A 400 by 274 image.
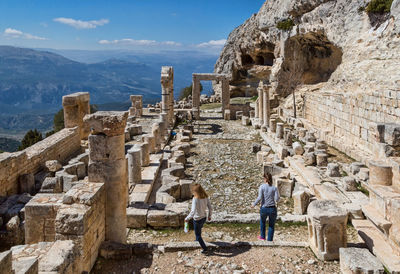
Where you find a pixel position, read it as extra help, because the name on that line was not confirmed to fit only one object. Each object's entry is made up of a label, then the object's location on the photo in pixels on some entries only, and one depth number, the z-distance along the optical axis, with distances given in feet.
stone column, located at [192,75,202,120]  90.56
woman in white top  21.06
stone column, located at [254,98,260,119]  84.24
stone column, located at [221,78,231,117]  93.89
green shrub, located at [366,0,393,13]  58.70
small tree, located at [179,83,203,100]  169.27
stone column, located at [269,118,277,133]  63.82
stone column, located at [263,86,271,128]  70.64
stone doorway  90.48
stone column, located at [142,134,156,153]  48.78
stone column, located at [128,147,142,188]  35.24
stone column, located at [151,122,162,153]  52.19
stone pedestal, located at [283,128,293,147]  51.55
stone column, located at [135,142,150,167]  42.44
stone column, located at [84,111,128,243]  21.29
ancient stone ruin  20.02
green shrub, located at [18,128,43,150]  92.32
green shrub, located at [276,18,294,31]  89.97
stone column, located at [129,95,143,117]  93.35
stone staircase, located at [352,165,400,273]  19.04
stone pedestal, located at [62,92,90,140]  54.44
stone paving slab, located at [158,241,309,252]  21.60
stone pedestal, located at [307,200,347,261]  20.04
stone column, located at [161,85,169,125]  72.59
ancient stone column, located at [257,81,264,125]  76.24
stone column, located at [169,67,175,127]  75.99
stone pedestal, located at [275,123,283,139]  56.13
